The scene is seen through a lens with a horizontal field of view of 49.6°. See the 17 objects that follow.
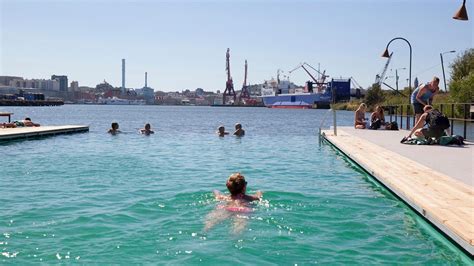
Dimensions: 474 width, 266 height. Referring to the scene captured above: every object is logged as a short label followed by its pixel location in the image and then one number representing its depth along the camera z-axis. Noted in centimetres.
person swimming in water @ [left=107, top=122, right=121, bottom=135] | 2598
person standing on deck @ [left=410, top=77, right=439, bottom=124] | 1594
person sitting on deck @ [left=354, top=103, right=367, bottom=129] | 2492
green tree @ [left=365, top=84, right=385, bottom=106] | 9904
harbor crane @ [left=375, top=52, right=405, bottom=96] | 10504
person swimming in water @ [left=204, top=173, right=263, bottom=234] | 693
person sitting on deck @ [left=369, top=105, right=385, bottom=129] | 2350
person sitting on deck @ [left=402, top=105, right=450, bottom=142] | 1408
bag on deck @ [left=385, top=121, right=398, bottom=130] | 2295
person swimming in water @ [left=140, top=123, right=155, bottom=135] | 2547
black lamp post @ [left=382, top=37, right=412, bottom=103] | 2584
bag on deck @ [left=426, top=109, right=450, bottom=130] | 1403
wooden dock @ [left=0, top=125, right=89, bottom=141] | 2027
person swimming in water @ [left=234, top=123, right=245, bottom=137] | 2431
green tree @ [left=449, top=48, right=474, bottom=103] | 4288
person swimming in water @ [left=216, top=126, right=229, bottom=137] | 2403
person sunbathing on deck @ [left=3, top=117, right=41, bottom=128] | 2516
